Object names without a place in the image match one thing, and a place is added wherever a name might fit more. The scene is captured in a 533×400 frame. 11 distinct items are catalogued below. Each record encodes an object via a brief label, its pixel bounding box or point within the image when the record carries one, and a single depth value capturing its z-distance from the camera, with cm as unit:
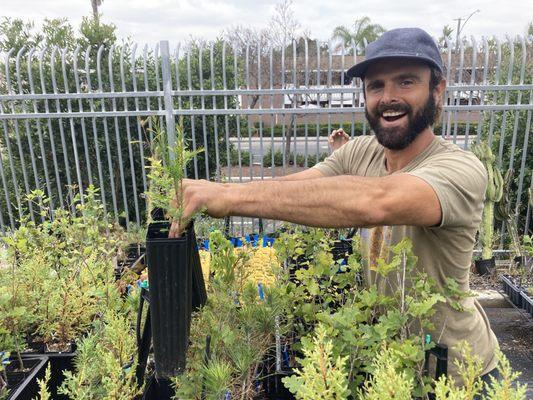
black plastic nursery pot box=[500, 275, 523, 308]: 358
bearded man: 110
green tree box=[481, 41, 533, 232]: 496
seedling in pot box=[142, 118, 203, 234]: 92
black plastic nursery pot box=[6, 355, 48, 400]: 152
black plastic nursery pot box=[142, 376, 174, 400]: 122
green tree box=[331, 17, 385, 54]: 2883
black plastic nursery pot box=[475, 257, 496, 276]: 432
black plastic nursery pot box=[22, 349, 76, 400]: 176
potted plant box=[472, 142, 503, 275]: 420
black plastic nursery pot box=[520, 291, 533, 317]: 340
